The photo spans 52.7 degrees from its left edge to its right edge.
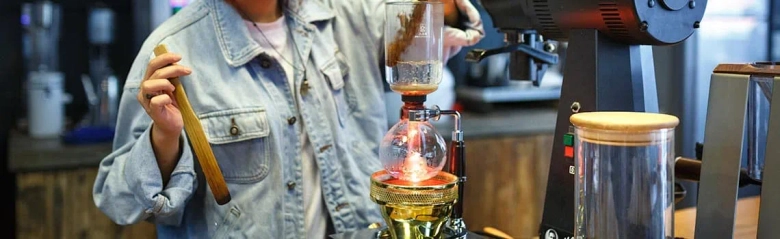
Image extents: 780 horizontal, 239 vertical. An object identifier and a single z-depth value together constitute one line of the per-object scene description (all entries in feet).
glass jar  3.11
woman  4.91
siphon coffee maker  3.64
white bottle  9.15
